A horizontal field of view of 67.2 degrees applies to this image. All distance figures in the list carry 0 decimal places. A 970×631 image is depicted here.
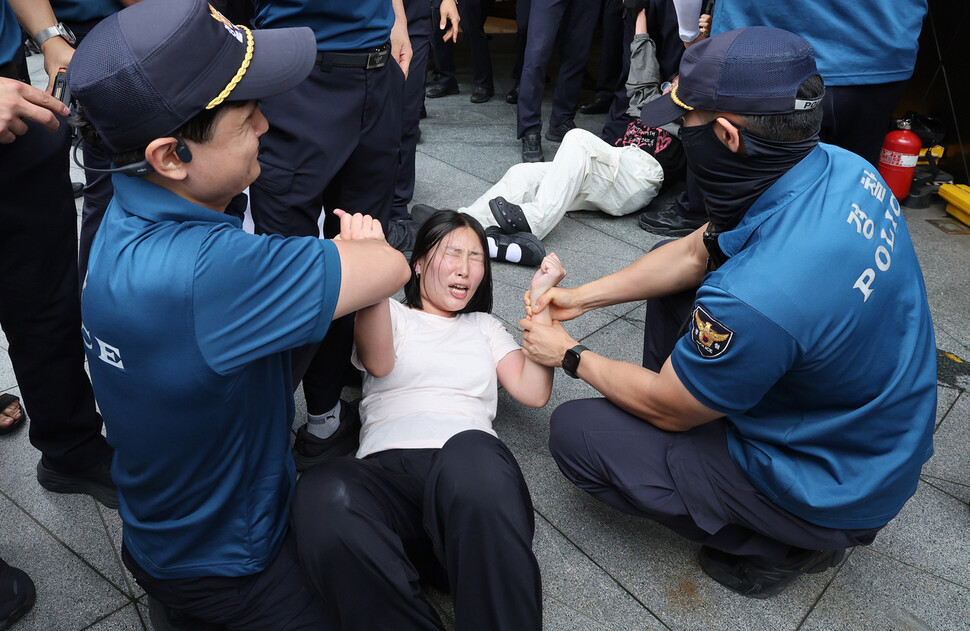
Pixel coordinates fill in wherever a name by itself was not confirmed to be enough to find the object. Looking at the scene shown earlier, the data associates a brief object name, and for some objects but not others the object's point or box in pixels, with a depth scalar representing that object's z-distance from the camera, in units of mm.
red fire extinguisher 4410
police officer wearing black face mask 1628
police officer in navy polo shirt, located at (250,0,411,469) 2254
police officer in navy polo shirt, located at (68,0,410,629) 1275
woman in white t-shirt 1564
